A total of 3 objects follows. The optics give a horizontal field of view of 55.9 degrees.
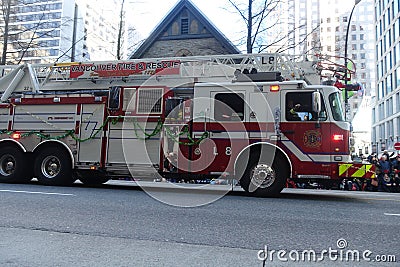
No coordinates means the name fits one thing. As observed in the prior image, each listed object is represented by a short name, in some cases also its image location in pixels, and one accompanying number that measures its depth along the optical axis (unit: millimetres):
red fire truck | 8531
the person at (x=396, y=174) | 12852
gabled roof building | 23141
